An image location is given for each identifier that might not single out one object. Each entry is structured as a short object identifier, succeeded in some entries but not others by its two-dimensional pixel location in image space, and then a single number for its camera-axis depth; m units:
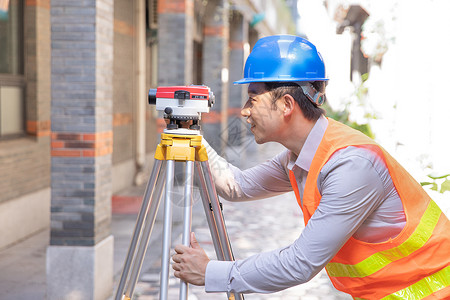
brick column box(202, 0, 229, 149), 12.35
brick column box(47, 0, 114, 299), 4.58
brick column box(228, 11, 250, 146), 16.51
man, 1.76
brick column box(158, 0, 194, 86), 8.16
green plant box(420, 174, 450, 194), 3.51
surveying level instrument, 2.26
